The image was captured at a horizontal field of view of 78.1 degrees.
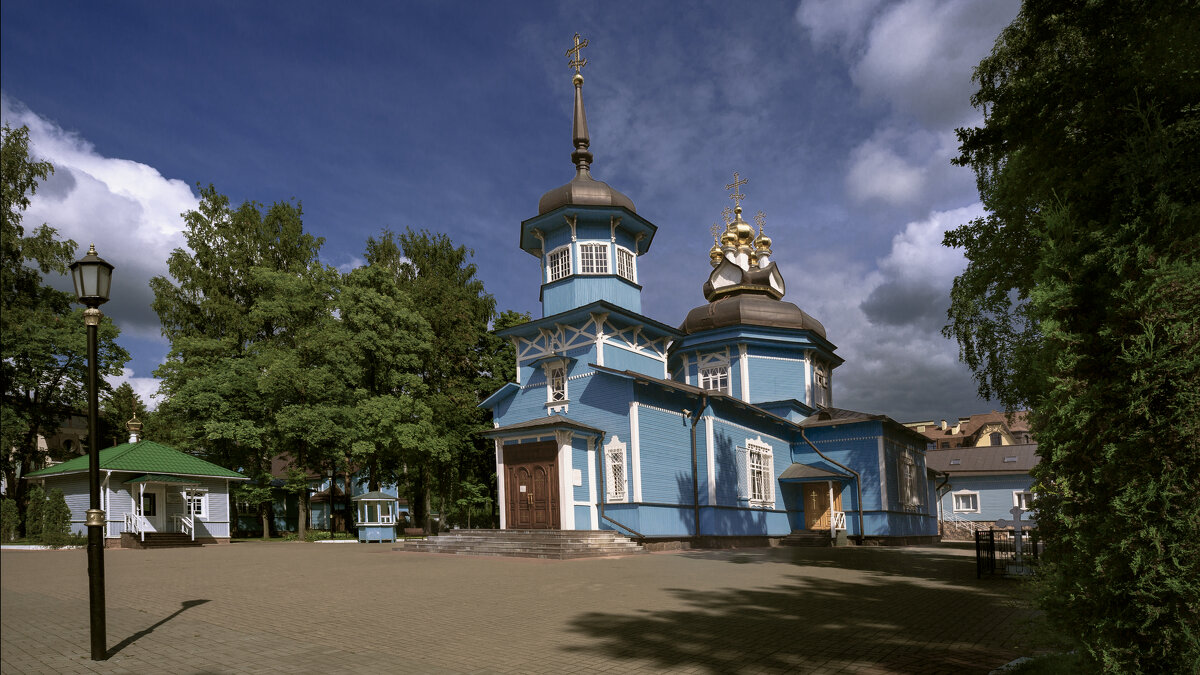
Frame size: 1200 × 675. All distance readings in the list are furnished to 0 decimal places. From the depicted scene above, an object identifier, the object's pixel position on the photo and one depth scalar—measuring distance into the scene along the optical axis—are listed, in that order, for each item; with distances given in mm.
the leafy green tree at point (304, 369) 28906
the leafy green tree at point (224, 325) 29828
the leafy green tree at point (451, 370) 32625
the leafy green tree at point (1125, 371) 3949
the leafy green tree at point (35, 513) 24266
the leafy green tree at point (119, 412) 33200
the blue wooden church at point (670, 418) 21469
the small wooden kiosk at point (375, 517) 28703
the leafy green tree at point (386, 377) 29000
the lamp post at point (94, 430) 5848
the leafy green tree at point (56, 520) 23516
